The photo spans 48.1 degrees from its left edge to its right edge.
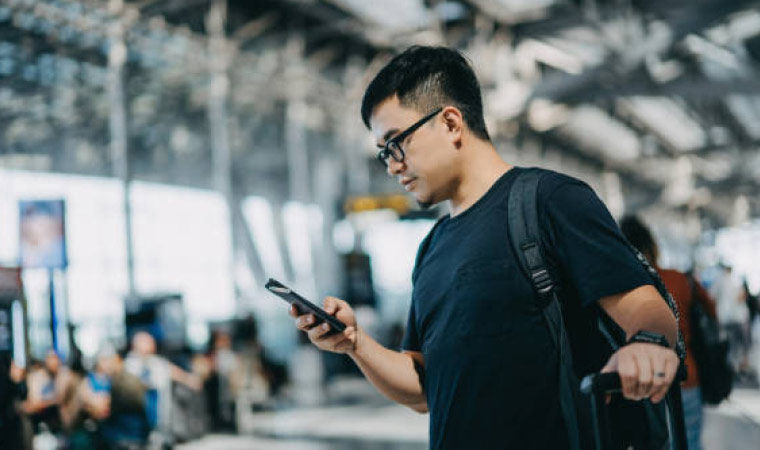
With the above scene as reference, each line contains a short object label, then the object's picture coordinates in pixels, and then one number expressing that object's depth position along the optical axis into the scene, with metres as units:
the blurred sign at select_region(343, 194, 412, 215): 15.58
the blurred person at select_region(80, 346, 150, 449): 7.82
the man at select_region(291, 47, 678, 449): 1.49
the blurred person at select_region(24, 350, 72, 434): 7.88
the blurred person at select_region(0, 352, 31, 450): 5.11
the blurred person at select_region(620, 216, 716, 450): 3.71
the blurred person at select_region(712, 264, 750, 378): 12.64
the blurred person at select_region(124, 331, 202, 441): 8.95
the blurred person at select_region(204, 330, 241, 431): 11.64
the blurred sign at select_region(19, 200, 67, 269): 7.19
